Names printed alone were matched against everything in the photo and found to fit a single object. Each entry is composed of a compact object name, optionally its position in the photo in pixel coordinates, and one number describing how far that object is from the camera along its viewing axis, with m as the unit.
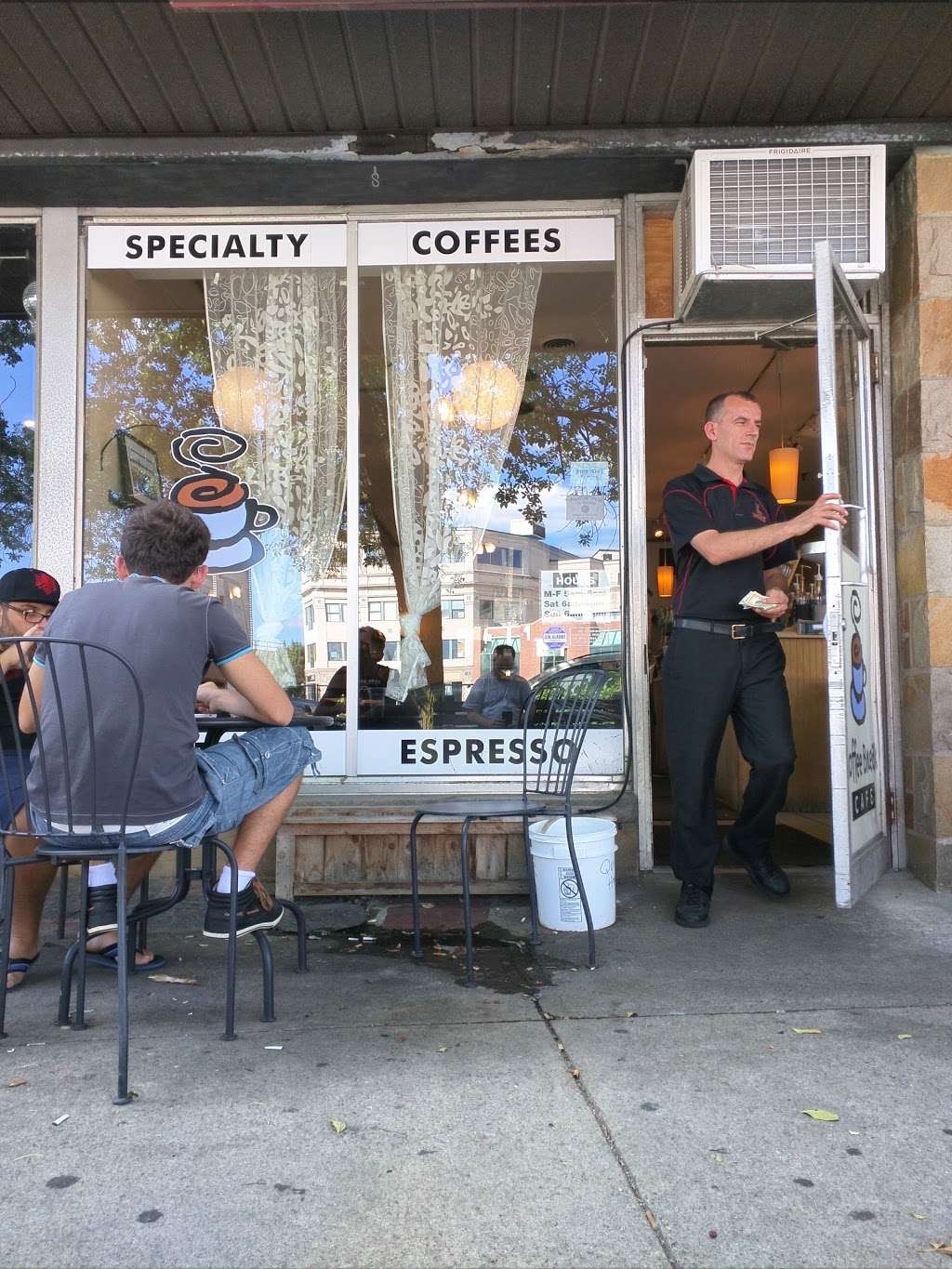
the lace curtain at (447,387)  4.65
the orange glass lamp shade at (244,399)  4.69
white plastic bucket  3.46
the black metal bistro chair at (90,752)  2.30
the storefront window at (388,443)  4.59
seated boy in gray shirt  2.37
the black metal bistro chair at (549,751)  3.09
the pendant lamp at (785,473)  7.30
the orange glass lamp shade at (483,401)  4.68
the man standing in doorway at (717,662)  3.61
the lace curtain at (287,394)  4.64
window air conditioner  4.00
